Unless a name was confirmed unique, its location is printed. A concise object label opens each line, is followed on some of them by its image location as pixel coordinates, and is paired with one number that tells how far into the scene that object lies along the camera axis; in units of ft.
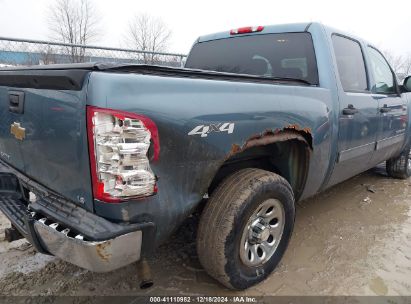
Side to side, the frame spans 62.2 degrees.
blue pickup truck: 5.26
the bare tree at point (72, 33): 67.99
